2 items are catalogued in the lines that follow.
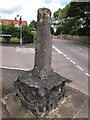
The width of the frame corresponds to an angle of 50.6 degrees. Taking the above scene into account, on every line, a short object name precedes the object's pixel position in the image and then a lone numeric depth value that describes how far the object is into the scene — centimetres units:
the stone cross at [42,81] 180
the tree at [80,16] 1664
